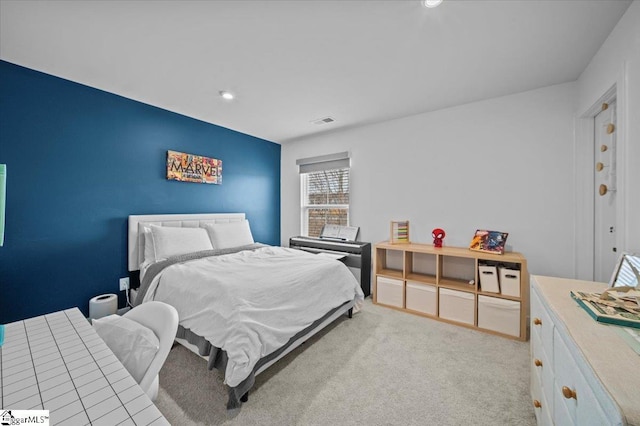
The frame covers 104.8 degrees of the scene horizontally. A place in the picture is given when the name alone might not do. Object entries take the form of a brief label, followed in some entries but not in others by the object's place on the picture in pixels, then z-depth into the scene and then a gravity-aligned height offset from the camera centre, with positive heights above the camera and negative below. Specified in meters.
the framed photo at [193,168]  3.21 +0.62
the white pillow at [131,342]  0.97 -0.54
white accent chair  0.96 -0.50
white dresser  0.64 -0.47
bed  1.60 -0.63
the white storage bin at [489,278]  2.53 -0.65
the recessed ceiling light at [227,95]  2.67 +1.31
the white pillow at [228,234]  3.25 -0.29
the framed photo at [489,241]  2.60 -0.28
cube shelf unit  2.41 -0.83
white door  1.97 +0.19
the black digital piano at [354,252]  3.45 -0.56
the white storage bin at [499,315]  2.39 -0.99
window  4.01 +0.38
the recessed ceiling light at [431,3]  1.48 +1.29
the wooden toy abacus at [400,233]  3.26 -0.24
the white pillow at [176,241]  2.71 -0.33
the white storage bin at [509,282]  2.41 -0.65
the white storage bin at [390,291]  3.07 -0.98
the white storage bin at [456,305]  2.63 -0.98
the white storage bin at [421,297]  2.86 -0.98
